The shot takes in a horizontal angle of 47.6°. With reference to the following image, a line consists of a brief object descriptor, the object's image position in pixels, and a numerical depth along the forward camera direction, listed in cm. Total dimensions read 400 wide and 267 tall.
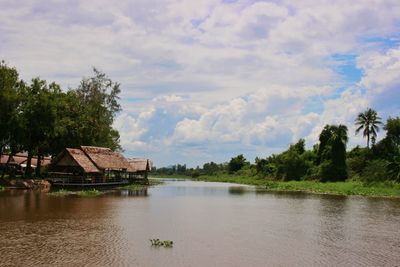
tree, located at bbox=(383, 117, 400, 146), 6175
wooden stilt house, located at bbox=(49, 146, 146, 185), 4552
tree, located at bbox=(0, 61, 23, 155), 4059
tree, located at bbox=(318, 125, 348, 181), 6303
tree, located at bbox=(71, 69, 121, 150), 5634
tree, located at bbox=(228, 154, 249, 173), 11825
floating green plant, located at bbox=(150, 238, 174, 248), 1664
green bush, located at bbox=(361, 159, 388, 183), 5019
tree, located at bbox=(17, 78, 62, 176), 4434
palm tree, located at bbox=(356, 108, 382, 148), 6894
